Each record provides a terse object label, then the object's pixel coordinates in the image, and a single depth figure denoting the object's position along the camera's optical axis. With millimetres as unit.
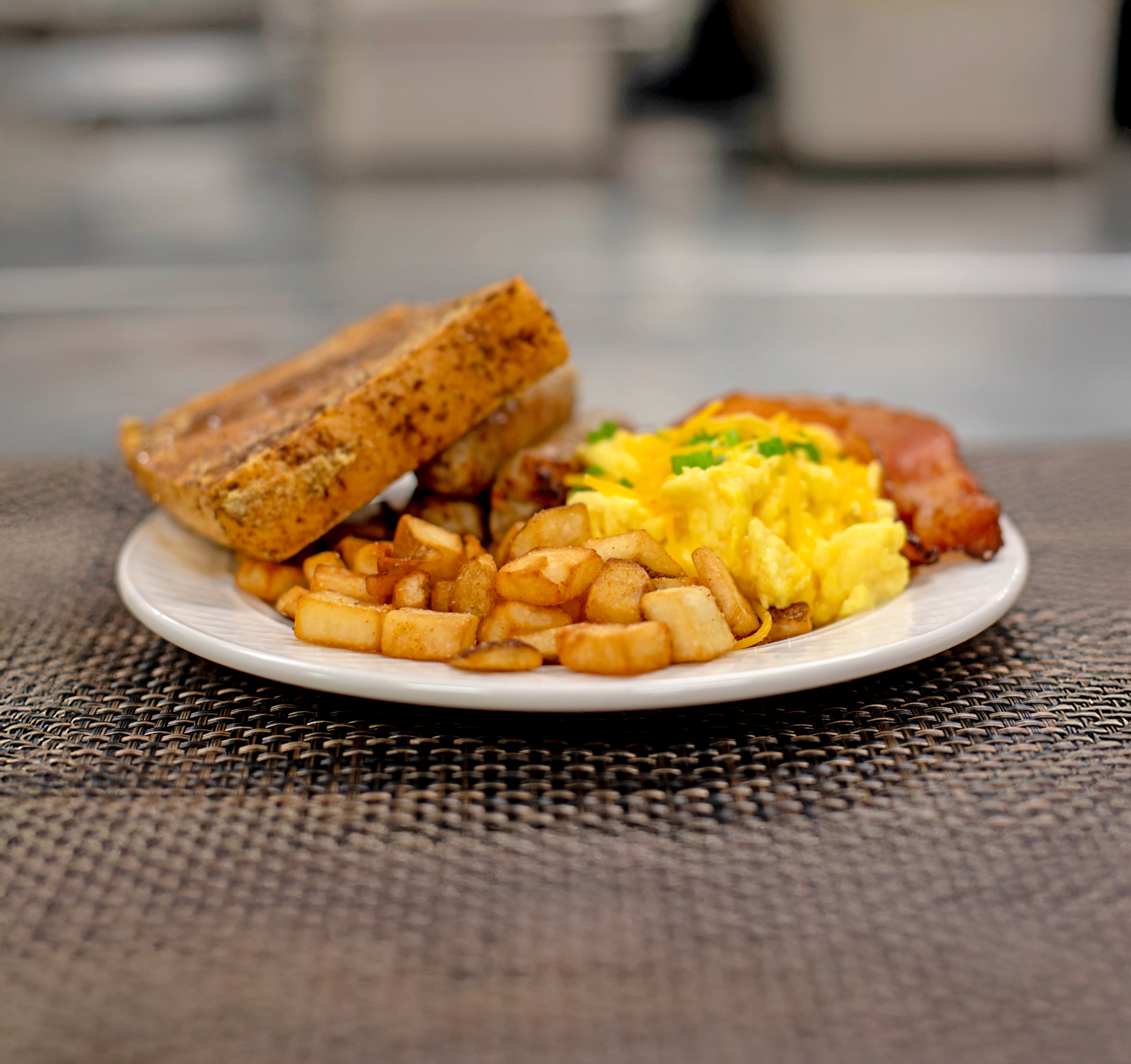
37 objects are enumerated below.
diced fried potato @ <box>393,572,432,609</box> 511
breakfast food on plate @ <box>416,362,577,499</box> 579
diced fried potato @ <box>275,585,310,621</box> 533
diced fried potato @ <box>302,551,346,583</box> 545
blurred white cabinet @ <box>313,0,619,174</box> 2131
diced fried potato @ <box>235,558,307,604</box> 549
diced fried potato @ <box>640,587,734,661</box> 482
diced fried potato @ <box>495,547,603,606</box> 497
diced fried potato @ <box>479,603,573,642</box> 497
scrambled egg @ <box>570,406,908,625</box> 521
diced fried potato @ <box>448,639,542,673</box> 476
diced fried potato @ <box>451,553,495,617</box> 511
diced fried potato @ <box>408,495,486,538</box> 578
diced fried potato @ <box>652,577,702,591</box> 501
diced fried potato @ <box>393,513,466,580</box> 531
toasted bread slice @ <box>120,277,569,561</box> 549
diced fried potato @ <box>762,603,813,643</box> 513
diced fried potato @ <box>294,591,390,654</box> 496
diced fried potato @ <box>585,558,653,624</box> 491
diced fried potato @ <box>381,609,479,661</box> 489
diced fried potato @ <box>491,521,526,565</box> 536
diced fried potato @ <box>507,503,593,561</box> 527
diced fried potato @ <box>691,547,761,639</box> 503
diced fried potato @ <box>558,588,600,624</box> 504
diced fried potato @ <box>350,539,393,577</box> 541
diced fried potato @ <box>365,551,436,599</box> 519
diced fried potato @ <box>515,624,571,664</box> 485
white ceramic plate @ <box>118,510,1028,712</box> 466
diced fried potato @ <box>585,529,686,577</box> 513
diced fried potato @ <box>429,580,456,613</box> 516
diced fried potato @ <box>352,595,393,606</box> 519
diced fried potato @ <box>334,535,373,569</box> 554
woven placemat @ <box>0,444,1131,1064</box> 406
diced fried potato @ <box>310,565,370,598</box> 525
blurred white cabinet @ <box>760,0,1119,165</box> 1989
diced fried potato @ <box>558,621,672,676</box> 471
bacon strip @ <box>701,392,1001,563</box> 553
